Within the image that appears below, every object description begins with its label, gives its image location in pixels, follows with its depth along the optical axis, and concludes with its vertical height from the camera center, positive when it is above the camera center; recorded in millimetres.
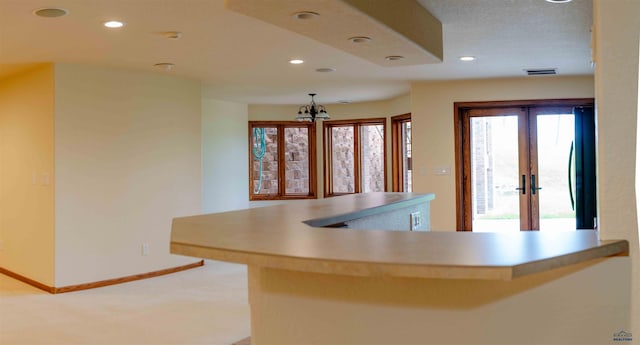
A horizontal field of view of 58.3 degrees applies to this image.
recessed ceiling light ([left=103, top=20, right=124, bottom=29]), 3986 +1090
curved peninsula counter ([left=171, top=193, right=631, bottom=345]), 1631 -375
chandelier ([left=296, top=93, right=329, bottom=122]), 8320 +892
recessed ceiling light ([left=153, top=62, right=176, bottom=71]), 5629 +1129
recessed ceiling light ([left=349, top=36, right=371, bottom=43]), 3185 +758
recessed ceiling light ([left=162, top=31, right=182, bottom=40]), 4305 +1090
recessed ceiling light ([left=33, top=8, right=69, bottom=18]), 3666 +1092
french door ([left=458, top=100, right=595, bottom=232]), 7152 +34
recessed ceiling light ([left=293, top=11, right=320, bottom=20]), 2631 +744
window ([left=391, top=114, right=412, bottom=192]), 9086 +288
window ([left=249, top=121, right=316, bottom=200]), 9906 +266
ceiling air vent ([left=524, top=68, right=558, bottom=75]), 6471 +1134
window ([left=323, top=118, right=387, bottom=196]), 9711 +306
